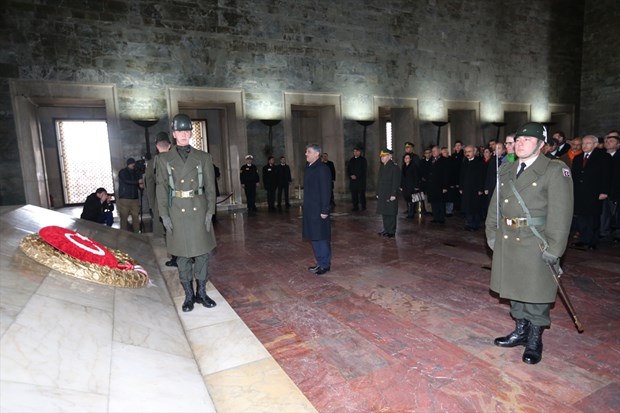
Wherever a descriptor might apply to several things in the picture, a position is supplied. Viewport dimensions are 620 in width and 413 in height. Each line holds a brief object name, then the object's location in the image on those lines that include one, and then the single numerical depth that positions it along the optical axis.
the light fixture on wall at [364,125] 14.41
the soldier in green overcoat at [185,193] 3.76
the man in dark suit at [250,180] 12.02
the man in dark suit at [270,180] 12.53
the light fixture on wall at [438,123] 15.17
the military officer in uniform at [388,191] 7.45
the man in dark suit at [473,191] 8.10
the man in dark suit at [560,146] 7.04
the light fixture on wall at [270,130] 13.02
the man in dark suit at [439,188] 9.09
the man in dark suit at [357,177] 11.60
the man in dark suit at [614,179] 6.29
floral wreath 3.73
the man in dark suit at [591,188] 6.22
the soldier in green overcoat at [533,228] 2.74
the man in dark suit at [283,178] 12.67
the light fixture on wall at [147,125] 11.22
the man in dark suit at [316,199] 5.09
